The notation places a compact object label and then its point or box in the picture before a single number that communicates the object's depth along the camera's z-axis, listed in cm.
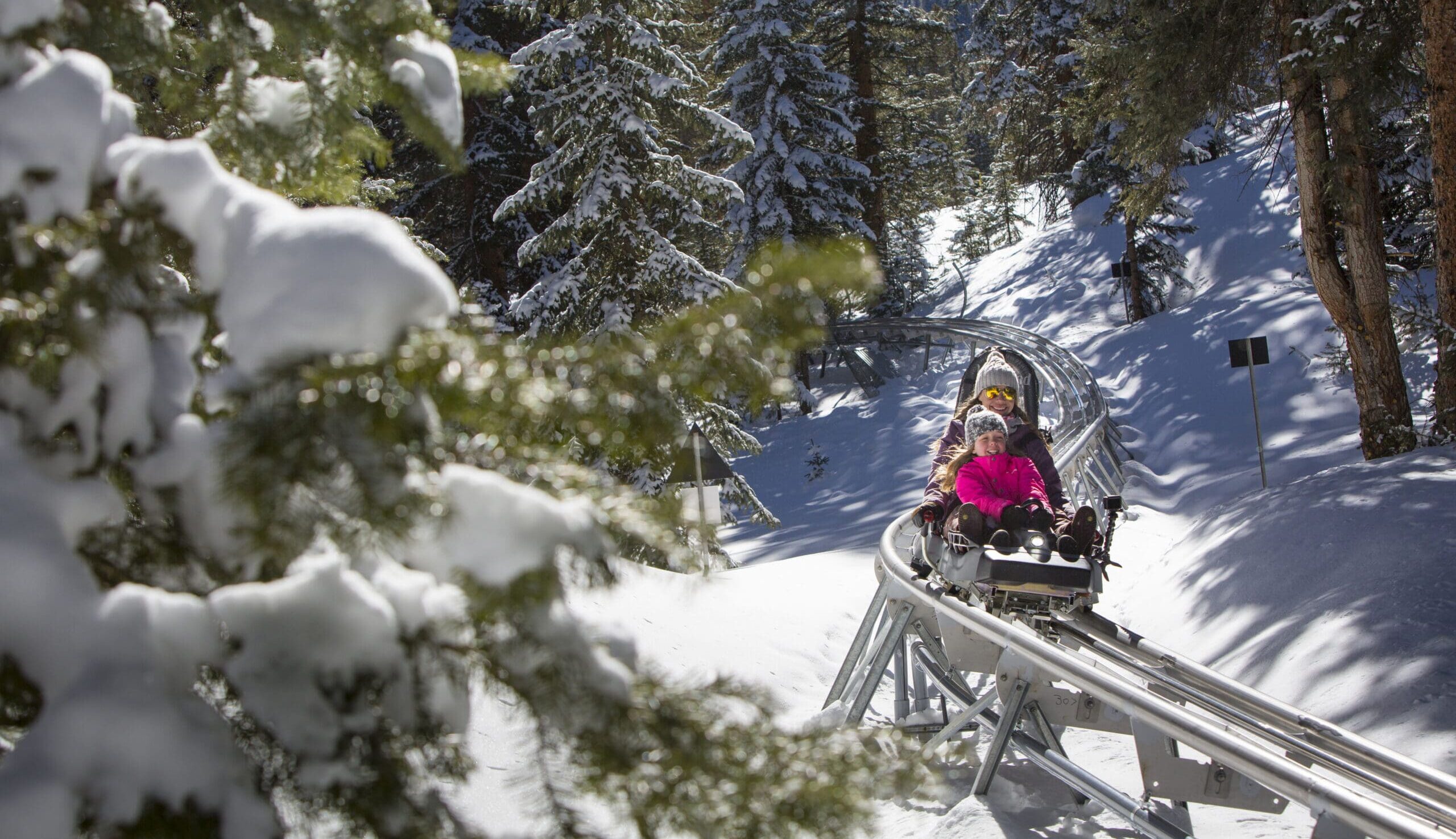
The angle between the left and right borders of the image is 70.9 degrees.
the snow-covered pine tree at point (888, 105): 2858
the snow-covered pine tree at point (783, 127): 2484
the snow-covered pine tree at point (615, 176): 1301
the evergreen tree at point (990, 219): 4550
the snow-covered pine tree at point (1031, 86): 2862
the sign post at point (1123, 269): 2648
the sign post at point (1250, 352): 1298
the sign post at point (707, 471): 813
